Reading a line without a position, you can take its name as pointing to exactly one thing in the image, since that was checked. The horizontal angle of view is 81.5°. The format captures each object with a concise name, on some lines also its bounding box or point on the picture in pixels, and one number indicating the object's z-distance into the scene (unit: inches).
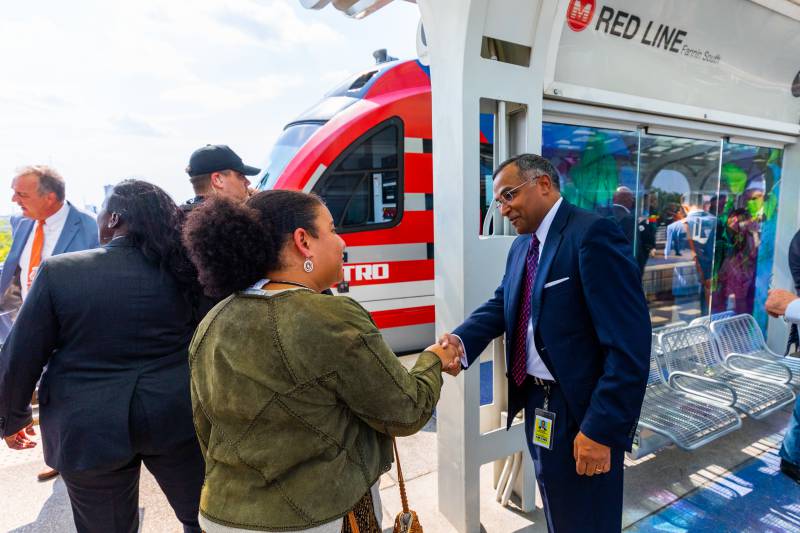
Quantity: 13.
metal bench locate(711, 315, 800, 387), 153.0
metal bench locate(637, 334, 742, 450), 108.0
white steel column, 87.0
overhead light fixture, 114.7
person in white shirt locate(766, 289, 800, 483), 113.7
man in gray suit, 118.9
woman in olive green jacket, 41.4
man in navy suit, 59.4
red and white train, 183.6
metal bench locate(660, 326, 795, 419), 126.5
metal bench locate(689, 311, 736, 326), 173.8
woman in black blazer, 61.8
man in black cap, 91.7
